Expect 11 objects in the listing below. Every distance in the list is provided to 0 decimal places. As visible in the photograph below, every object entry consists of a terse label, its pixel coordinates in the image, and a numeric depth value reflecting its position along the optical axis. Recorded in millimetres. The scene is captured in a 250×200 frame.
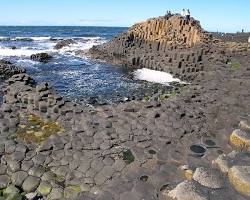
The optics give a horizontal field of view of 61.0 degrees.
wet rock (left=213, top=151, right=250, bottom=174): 5097
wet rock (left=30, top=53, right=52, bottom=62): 22001
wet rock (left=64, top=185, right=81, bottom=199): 5314
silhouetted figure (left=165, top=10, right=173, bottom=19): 24101
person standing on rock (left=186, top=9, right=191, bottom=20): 23602
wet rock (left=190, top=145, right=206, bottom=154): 6125
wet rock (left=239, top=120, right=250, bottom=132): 6766
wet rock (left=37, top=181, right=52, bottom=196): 5441
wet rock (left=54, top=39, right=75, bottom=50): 30372
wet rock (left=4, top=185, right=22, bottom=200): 5205
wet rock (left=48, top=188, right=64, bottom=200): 5313
